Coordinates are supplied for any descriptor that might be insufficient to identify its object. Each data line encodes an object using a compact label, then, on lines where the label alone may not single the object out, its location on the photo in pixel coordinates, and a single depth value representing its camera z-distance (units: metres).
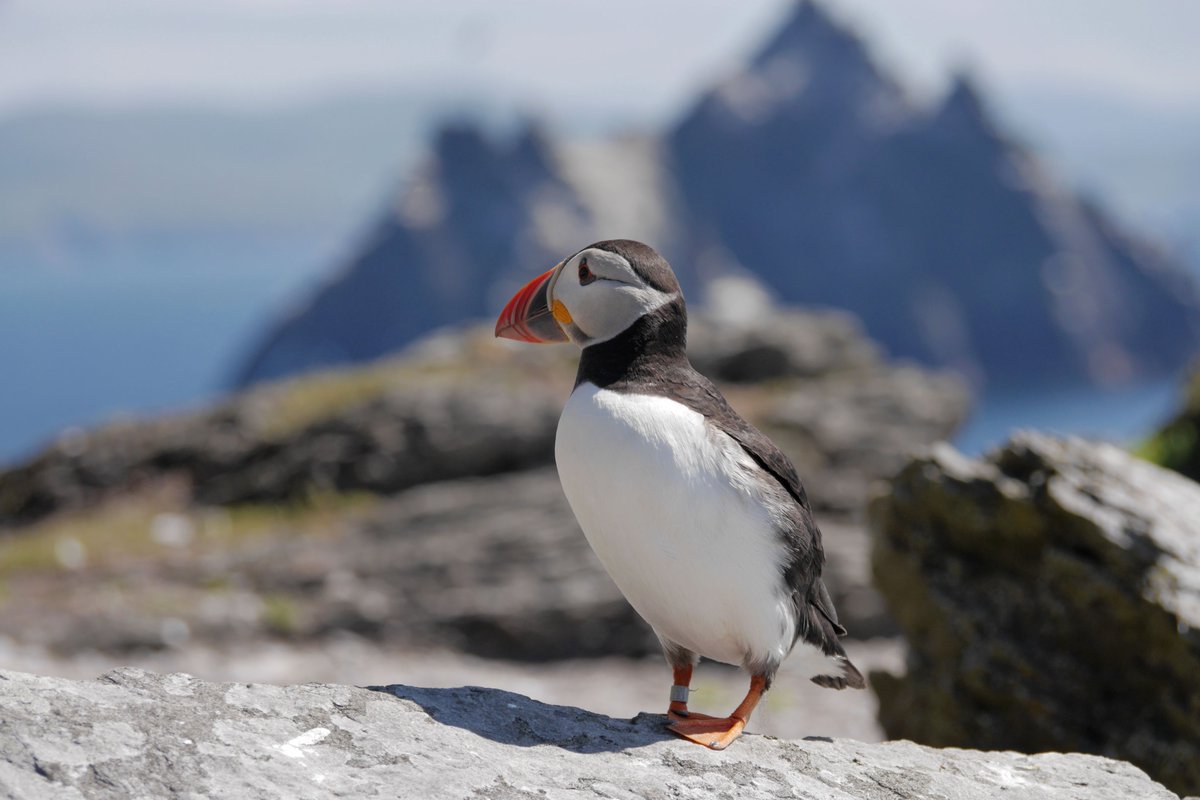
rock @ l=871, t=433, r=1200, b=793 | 6.69
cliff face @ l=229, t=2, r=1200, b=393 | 179.00
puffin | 4.80
